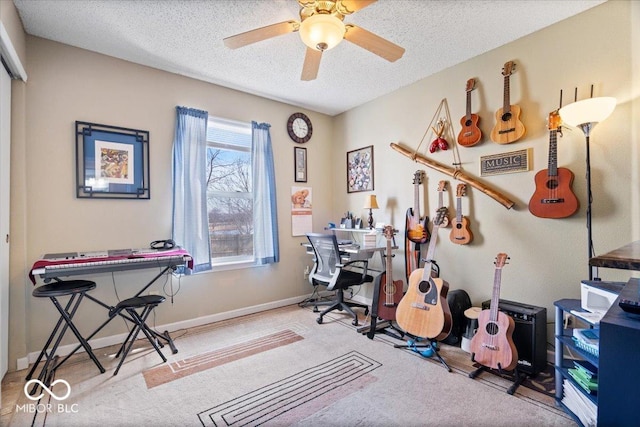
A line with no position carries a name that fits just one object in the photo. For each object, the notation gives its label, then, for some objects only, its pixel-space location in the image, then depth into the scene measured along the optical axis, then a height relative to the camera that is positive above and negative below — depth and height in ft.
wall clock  13.19 +3.85
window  11.34 +0.85
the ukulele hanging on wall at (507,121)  8.28 +2.56
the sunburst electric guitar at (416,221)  10.46 -0.34
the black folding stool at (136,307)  7.56 -2.51
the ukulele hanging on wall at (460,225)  9.35 -0.45
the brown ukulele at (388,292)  9.46 -2.61
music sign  8.20 +1.40
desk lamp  12.13 +0.36
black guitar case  8.59 -3.00
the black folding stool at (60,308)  6.70 -2.25
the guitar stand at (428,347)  7.73 -3.85
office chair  10.43 -2.27
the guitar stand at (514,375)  6.47 -3.84
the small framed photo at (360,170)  12.84 +1.89
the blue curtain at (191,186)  10.08 +0.93
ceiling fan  5.43 +3.61
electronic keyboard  6.81 -1.26
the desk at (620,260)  2.60 -0.46
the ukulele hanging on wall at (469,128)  9.14 +2.60
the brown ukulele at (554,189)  7.32 +0.54
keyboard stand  7.80 -3.25
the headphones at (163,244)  9.18 -0.96
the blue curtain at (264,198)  11.99 +0.60
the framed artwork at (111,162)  8.61 +1.57
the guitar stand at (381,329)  9.36 -3.87
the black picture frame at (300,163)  13.39 +2.25
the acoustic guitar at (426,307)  7.87 -2.65
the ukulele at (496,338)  6.70 -2.97
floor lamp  6.22 +2.06
